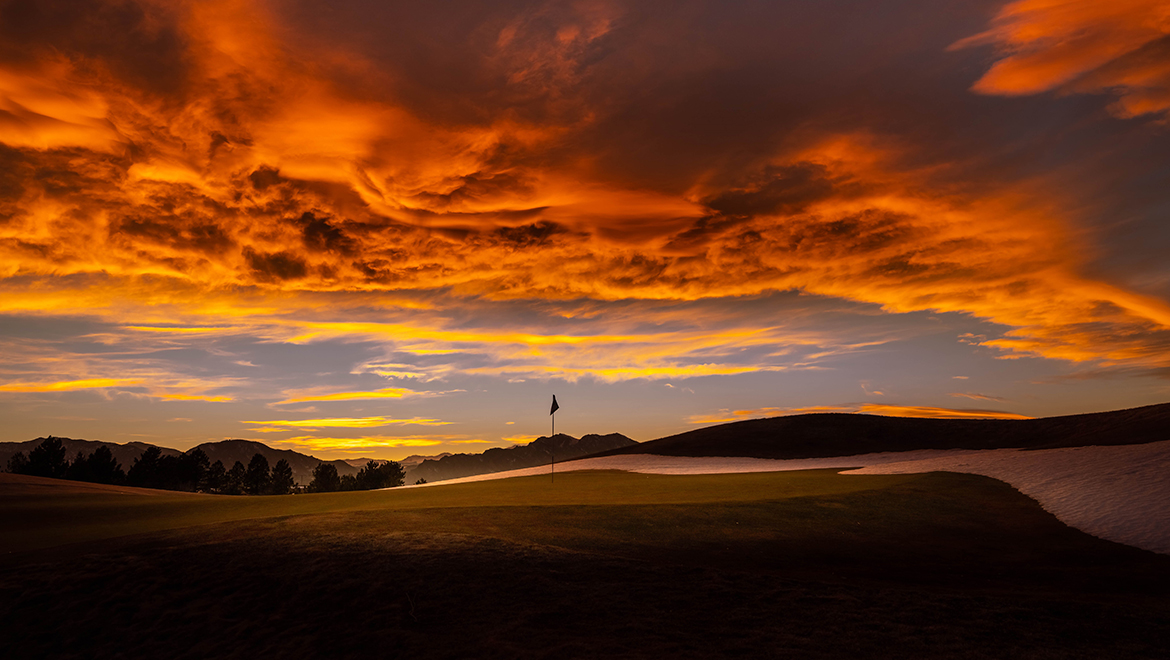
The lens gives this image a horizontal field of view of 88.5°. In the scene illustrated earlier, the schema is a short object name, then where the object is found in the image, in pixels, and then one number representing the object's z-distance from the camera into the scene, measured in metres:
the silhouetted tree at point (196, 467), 109.25
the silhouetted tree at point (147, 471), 102.62
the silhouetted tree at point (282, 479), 122.06
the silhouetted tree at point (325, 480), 128.25
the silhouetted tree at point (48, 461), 102.88
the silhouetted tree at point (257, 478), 121.12
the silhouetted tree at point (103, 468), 98.38
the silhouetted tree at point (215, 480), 117.44
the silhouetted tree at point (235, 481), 120.64
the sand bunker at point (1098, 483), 21.06
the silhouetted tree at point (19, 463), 109.31
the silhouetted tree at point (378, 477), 134.38
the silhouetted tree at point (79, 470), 99.25
